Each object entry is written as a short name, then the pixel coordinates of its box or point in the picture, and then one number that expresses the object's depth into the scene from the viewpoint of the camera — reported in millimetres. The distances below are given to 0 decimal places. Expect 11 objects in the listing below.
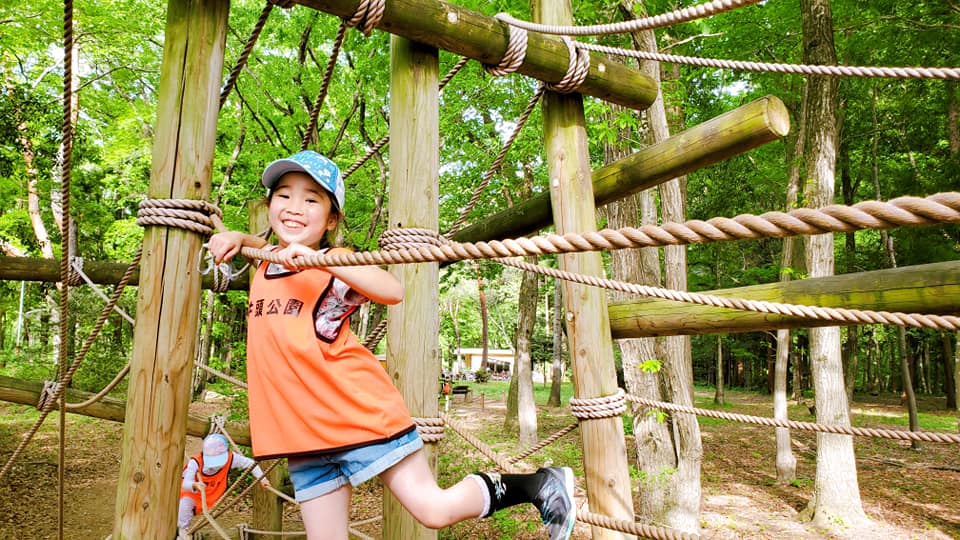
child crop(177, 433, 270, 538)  3959
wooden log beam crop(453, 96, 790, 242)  1877
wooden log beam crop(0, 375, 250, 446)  2754
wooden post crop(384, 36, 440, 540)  1979
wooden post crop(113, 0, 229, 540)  1538
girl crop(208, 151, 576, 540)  1467
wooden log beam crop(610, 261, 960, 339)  1614
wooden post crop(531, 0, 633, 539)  2131
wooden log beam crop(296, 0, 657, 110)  1872
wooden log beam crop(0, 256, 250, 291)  3223
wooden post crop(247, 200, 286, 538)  3818
